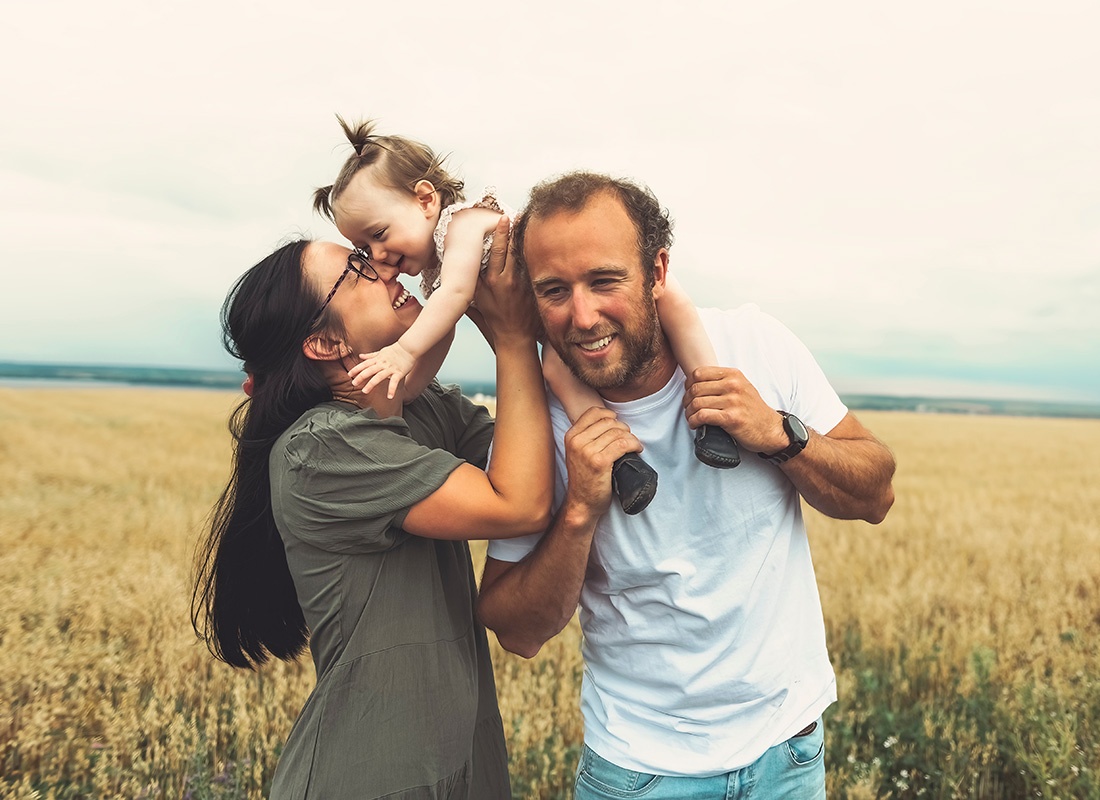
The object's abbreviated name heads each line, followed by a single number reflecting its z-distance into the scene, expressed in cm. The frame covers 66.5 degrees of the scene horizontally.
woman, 219
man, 238
